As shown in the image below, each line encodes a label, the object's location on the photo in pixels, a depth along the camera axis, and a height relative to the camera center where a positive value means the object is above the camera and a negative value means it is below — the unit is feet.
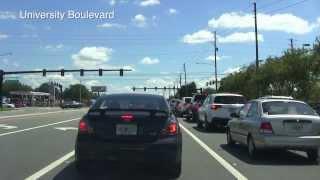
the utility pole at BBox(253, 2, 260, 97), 80.34 +18.22
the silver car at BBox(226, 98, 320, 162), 22.56 -2.28
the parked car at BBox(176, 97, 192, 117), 63.39 -2.31
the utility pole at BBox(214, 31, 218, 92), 129.82 +16.35
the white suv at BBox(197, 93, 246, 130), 41.76 -1.57
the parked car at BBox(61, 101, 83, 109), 160.30 -4.02
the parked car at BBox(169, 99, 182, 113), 77.70 -1.25
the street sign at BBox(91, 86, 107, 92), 276.44 +8.38
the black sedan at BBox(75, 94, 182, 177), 17.17 -2.26
